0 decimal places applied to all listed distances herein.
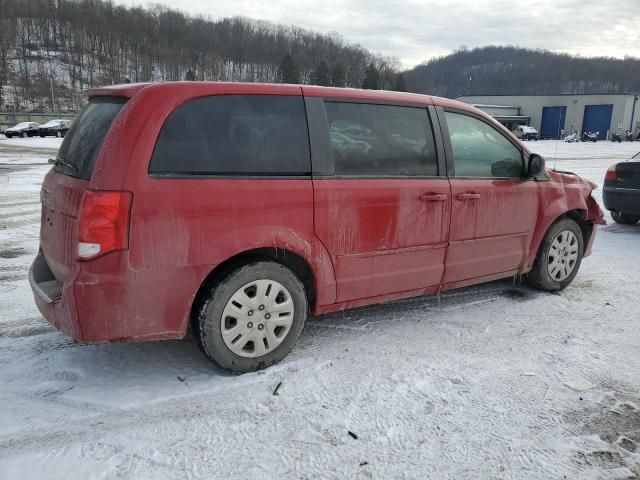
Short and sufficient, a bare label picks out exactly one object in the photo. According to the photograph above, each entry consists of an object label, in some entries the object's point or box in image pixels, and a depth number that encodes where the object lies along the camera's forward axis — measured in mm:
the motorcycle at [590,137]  55625
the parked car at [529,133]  57359
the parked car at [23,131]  42297
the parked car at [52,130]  43741
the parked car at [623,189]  7863
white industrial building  61812
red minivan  2848
